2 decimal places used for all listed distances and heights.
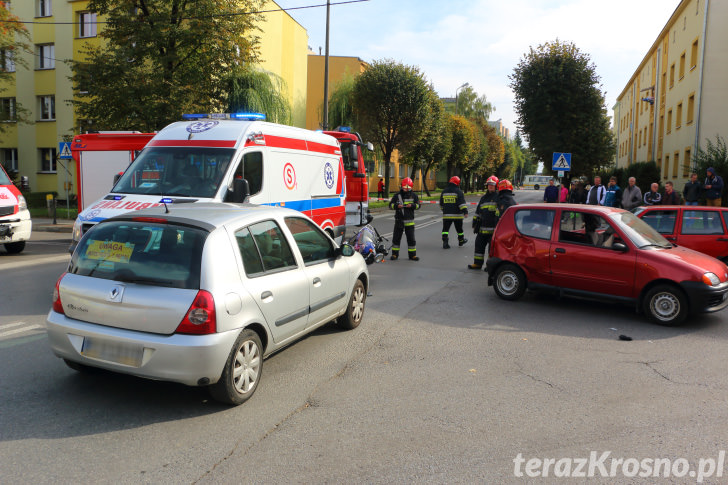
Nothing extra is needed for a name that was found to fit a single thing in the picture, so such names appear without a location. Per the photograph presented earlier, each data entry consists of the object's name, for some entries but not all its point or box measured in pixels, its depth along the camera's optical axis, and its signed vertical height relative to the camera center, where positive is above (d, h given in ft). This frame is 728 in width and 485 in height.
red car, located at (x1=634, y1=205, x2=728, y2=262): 32.81 -1.60
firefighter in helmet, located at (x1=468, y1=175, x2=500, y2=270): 37.50 -1.80
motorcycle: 37.50 -3.66
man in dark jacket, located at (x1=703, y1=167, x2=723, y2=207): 52.44 +0.95
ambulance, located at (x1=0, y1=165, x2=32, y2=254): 37.73 -2.30
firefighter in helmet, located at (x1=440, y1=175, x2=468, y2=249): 45.55 -0.89
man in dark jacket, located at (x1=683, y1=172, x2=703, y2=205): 52.60 +0.81
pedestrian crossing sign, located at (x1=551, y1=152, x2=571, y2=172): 75.87 +4.29
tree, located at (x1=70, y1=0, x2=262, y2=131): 66.90 +15.63
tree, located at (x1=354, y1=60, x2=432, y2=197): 122.42 +19.09
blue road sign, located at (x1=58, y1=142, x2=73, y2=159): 62.47 +3.49
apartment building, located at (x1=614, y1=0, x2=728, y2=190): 80.74 +18.95
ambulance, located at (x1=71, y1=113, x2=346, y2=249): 25.79 +0.91
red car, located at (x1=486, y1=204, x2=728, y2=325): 23.35 -2.95
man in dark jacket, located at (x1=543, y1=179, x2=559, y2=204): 63.00 +0.24
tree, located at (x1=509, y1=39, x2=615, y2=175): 107.34 +17.83
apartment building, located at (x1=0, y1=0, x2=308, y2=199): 100.01 +18.37
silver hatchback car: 13.12 -2.81
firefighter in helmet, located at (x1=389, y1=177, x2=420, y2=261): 42.24 -1.73
